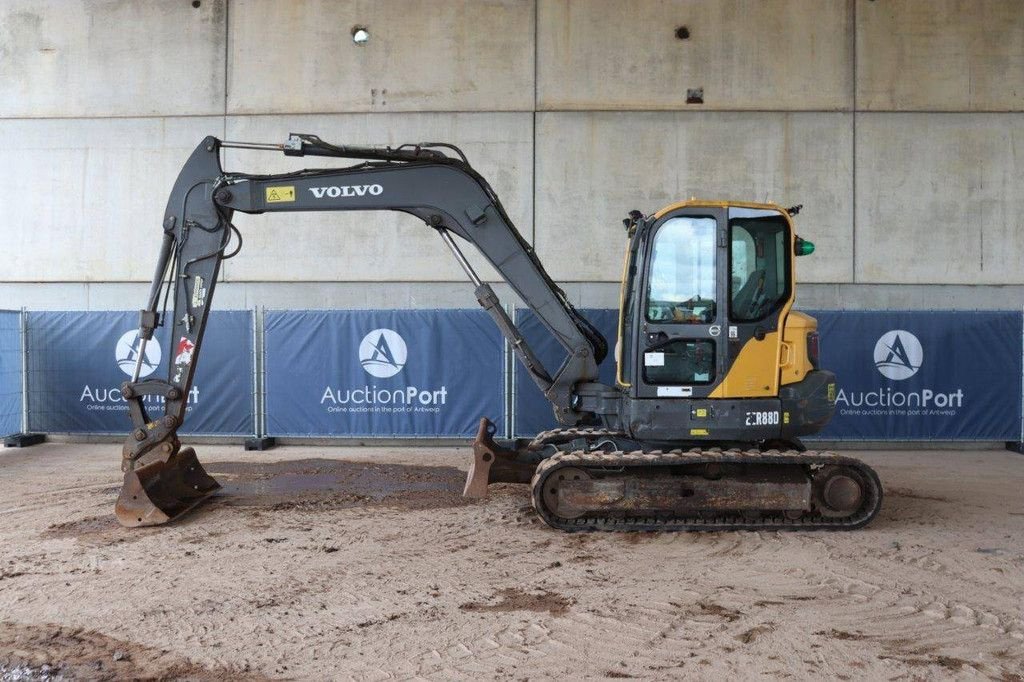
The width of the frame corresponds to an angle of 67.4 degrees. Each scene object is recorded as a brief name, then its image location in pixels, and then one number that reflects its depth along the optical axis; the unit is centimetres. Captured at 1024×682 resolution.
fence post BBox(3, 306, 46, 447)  1247
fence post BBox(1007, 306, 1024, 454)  1174
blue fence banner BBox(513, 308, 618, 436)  1180
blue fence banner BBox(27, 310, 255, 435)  1223
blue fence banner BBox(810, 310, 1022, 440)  1174
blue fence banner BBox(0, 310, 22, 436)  1227
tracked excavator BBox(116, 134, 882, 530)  702
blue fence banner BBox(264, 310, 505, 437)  1192
